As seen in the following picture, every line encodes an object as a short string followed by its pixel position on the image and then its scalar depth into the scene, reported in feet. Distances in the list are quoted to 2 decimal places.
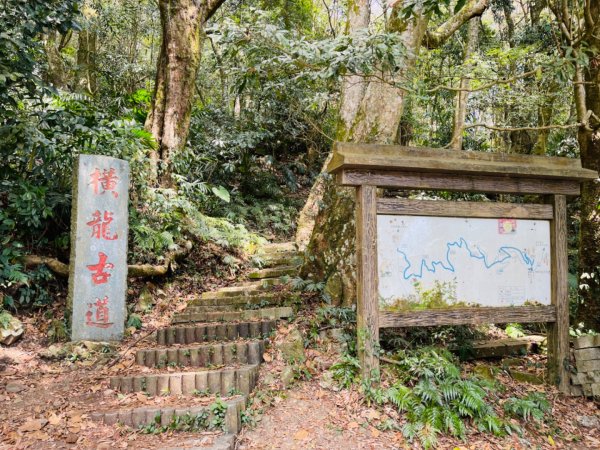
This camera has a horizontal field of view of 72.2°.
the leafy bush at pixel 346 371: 13.17
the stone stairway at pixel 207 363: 11.48
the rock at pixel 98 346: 16.47
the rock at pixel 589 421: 13.71
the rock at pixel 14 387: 13.65
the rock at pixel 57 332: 16.90
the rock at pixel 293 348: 14.18
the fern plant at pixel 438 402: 11.56
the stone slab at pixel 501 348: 16.81
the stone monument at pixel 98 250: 16.92
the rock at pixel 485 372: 14.80
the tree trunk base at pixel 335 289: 17.33
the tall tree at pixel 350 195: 17.63
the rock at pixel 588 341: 15.06
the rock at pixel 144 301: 20.44
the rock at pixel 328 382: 13.15
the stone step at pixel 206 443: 10.27
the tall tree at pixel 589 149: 16.62
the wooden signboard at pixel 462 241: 13.20
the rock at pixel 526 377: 15.15
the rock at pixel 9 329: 16.11
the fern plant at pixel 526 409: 12.96
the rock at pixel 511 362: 16.37
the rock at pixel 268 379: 13.21
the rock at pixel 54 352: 15.90
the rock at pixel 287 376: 13.20
